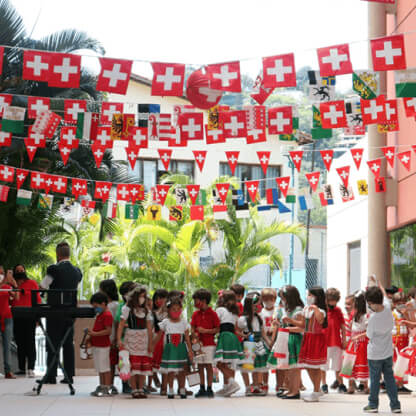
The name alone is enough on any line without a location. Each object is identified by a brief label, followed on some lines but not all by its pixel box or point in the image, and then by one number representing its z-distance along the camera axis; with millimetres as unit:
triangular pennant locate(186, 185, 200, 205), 20781
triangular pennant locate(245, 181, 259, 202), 20391
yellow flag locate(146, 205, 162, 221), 22283
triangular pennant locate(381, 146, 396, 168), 17031
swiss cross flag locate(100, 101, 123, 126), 15769
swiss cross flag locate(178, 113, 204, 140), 15977
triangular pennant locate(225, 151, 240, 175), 18562
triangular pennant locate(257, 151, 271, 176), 18555
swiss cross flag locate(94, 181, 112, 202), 20422
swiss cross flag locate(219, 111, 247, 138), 15602
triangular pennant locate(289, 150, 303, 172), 17266
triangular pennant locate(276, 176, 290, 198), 19844
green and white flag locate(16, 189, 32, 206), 19109
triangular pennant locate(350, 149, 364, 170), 18234
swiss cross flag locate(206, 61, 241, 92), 12898
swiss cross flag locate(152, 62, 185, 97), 12938
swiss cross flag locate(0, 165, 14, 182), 18375
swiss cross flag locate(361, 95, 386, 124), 15133
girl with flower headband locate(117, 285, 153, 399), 11477
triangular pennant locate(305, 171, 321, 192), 18766
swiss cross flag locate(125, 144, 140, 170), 17391
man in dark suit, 12406
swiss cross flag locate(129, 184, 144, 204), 21359
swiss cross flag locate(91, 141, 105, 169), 18120
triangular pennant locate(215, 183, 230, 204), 21811
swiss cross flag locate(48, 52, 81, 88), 12938
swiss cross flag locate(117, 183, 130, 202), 21391
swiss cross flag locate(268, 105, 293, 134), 15578
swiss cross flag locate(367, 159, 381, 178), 17242
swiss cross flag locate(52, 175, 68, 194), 19875
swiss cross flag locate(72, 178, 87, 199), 20159
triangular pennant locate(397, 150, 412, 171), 16641
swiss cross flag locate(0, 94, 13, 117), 15648
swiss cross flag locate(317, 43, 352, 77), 12516
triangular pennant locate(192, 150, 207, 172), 18328
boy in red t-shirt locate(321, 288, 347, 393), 12922
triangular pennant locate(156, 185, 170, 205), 21188
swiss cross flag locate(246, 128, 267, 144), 16094
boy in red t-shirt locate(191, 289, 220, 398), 11859
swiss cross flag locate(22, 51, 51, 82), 12859
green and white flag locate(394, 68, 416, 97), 12477
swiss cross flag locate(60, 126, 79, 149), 17422
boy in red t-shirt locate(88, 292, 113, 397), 11657
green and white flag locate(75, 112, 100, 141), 16344
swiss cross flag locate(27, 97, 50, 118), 15891
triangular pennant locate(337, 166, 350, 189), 18336
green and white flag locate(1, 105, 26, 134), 16031
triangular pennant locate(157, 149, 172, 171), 18609
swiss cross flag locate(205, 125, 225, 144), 16203
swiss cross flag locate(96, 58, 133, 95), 12914
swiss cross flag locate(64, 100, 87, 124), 16234
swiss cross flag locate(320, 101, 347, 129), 15078
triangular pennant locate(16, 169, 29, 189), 18891
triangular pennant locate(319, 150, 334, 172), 16953
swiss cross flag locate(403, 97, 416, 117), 14305
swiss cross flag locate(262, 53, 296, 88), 12750
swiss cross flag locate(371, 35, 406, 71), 12344
